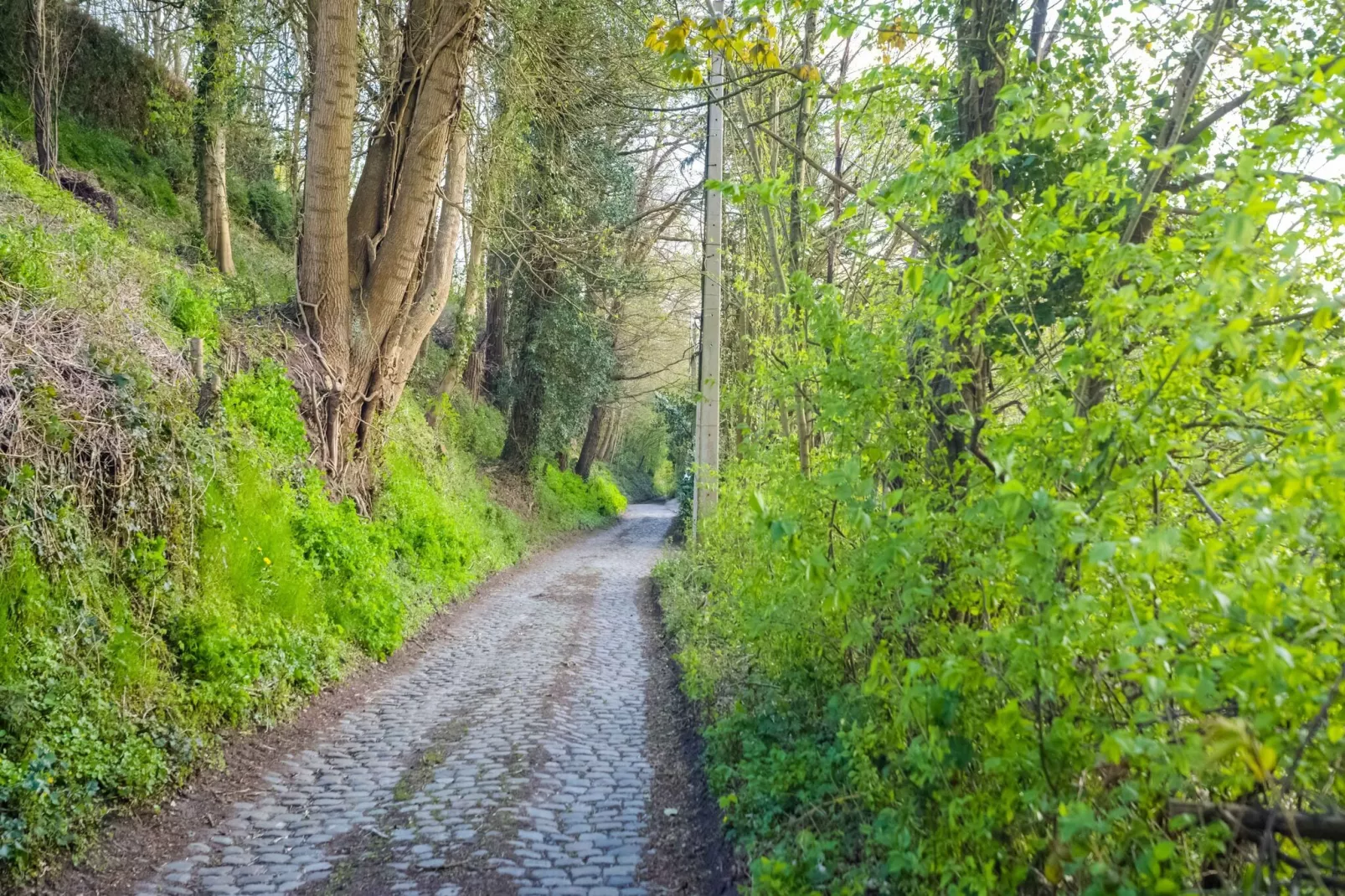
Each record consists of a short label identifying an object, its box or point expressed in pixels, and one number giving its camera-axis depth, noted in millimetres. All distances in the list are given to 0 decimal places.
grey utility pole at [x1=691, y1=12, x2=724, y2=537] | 12773
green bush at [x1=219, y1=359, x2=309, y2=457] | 9336
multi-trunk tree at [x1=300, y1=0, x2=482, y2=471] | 10766
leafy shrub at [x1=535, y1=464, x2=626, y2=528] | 26141
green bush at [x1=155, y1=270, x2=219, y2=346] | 9125
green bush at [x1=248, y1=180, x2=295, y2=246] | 21812
